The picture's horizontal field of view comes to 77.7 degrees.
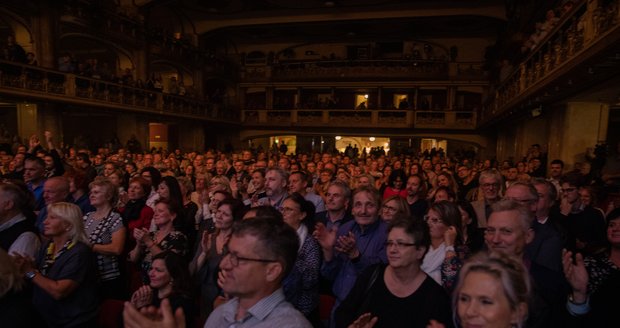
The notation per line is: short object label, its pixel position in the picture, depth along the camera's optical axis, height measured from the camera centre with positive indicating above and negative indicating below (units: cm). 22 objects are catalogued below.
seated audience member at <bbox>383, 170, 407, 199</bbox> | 625 -72
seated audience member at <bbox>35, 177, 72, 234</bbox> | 382 -62
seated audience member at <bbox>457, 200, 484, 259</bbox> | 362 -90
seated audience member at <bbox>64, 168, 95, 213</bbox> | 481 -74
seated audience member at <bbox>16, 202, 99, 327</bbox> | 259 -100
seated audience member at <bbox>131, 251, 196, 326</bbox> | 258 -104
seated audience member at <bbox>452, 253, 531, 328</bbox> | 165 -66
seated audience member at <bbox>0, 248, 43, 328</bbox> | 196 -90
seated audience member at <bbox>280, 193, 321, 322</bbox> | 266 -99
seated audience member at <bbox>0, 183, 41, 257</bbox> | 290 -76
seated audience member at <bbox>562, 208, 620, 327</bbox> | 220 -86
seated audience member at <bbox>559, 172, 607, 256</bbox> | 411 -80
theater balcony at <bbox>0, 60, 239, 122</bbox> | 1100 +140
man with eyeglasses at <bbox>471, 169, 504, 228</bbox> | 439 -53
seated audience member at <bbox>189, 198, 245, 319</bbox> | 320 -102
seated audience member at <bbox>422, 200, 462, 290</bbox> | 277 -79
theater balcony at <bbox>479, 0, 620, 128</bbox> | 502 +134
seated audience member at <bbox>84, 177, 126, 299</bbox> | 331 -92
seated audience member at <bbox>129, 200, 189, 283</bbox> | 325 -93
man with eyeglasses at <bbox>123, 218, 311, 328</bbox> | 165 -60
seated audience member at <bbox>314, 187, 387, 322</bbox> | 277 -81
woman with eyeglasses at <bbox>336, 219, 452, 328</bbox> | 209 -86
